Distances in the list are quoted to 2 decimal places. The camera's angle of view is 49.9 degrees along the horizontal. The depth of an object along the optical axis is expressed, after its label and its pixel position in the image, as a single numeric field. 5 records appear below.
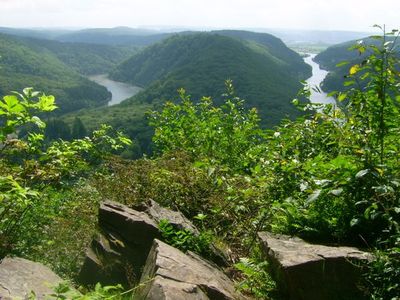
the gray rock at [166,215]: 6.02
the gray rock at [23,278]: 4.42
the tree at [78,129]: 142.84
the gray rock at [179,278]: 4.07
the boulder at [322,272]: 4.09
